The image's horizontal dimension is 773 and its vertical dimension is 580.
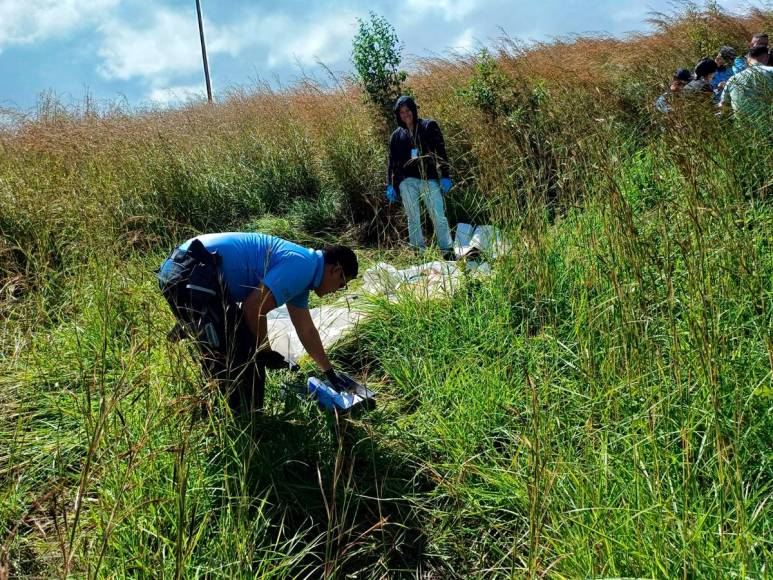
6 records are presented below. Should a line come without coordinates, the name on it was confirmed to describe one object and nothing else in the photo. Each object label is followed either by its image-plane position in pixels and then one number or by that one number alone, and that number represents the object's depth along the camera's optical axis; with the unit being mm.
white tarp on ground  3700
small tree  7289
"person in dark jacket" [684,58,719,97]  6849
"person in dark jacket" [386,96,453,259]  5508
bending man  2795
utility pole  18484
